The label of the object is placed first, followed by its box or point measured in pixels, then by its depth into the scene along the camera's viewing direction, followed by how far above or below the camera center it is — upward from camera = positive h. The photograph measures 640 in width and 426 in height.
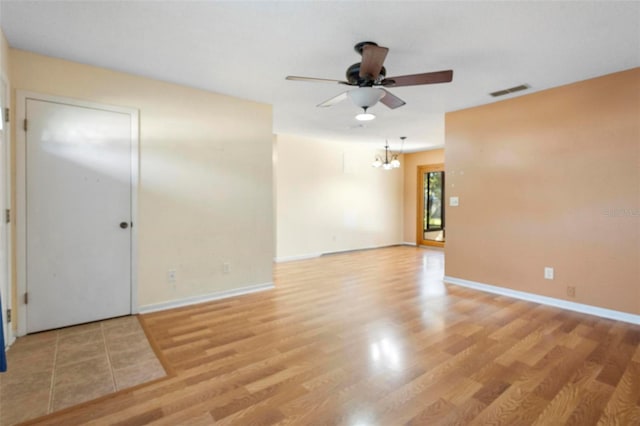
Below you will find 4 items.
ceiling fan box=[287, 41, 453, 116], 2.33 +1.03
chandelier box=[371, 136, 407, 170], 6.96 +1.02
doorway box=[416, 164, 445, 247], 8.54 +0.00
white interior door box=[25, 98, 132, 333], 2.92 -0.07
